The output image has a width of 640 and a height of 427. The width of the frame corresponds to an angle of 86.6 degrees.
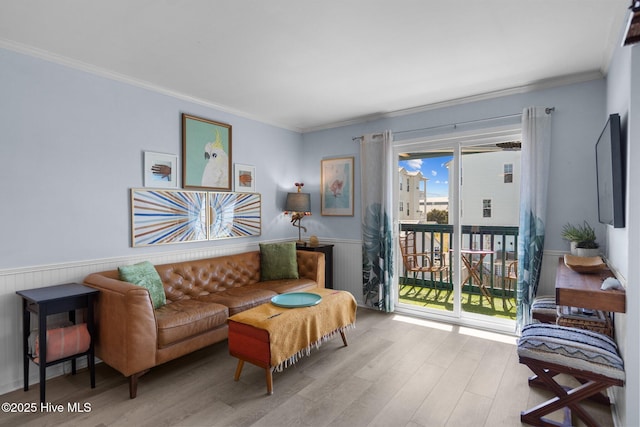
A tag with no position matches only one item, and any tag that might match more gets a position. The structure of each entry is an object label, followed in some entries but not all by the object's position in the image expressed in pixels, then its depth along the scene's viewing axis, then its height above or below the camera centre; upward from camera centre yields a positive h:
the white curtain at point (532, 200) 3.38 +0.13
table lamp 4.77 +0.15
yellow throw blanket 2.51 -0.88
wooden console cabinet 1.90 -0.48
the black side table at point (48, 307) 2.33 -0.66
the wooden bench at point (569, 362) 1.94 -0.88
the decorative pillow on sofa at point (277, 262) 4.24 -0.60
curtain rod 3.37 +1.05
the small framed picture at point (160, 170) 3.42 +0.47
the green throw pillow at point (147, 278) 2.89 -0.55
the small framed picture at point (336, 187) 4.90 +0.40
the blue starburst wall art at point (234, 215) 4.07 +0.00
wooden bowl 2.40 -0.37
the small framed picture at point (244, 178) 4.33 +0.48
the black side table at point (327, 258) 4.76 -0.63
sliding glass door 3.90 -0.14
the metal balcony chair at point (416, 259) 4.69 -0.64
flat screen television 2.03 +0.25
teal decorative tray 2.91 -0.77
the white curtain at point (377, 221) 4.41 -0.09
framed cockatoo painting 3.76 +0.71
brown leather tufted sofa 2.47 -0.83
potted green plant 2.84 -0.24
